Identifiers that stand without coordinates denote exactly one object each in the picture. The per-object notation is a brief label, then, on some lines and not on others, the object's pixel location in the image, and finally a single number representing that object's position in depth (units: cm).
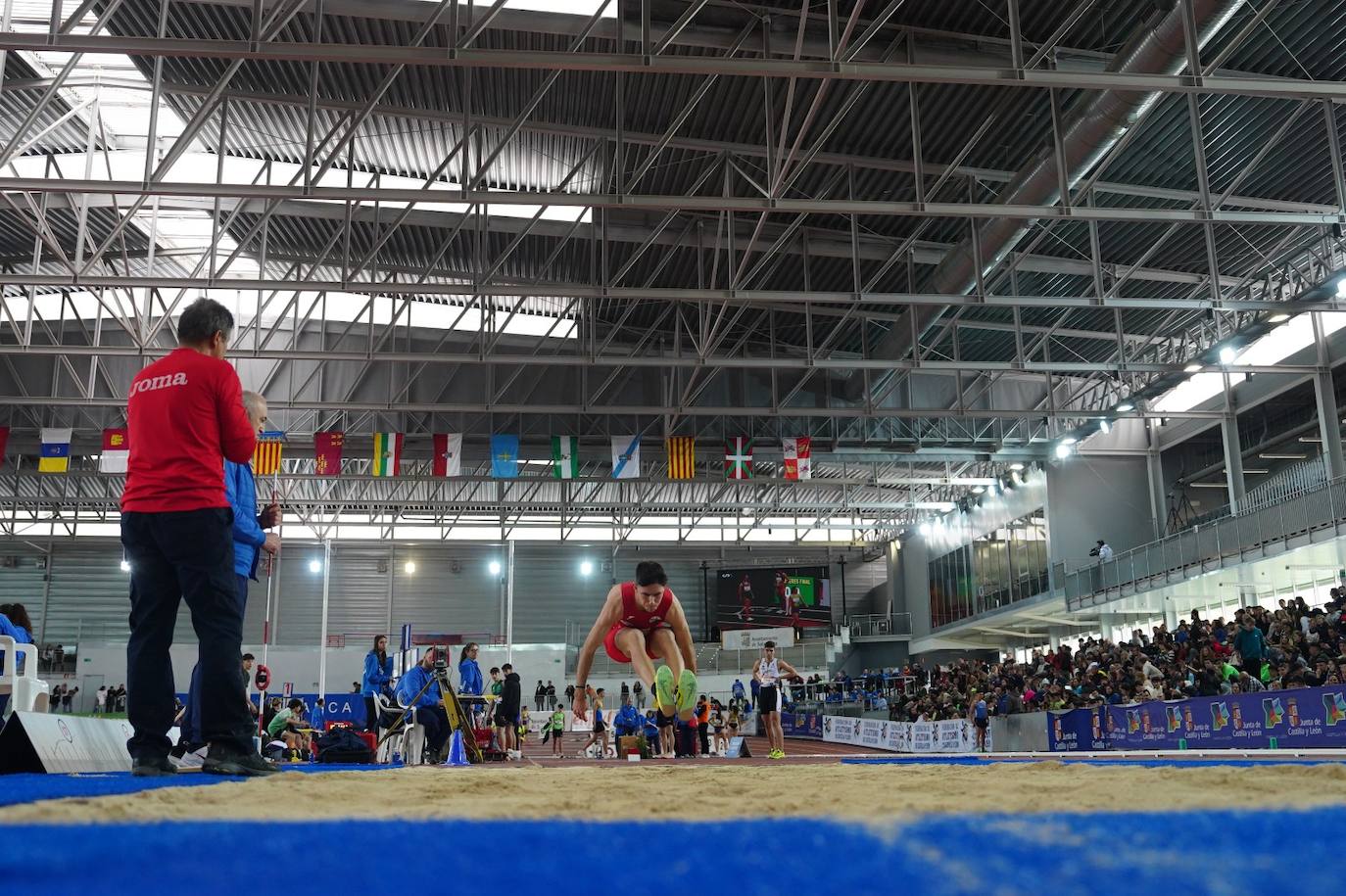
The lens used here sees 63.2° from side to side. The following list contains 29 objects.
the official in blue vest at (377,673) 1477
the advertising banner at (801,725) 3738
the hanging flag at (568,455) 2991
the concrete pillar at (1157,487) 3697
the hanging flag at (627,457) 2988
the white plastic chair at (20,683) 601
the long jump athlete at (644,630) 944
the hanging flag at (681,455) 3016
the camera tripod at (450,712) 1340
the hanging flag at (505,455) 2900
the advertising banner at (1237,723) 1366
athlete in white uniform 1705
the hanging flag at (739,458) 3051
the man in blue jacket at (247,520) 576
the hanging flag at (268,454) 2851
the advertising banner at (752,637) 4866
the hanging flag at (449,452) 3014
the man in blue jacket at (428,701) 1358
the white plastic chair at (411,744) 1362
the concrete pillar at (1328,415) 2692
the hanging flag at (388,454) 2952
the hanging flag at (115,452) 2509
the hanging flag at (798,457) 2958
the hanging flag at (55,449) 2894
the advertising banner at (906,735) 2506
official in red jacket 469
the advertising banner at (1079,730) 1931
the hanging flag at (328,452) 2938
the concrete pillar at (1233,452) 3114
